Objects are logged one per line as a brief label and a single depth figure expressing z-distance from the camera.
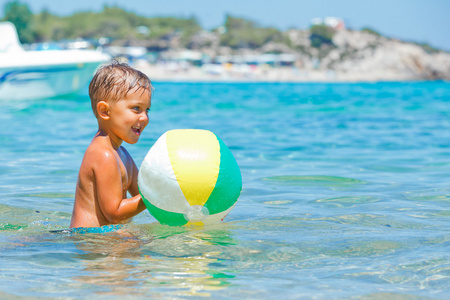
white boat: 15.62
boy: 3.17
